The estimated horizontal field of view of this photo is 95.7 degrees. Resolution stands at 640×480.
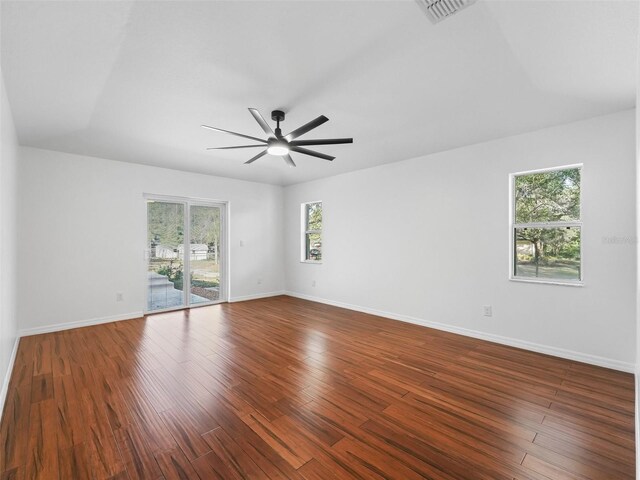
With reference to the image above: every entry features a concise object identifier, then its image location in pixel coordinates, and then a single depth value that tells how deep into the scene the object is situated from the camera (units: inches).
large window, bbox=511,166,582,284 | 129.2
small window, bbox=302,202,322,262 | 249.4
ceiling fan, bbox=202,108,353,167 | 109.2
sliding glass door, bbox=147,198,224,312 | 206.5
